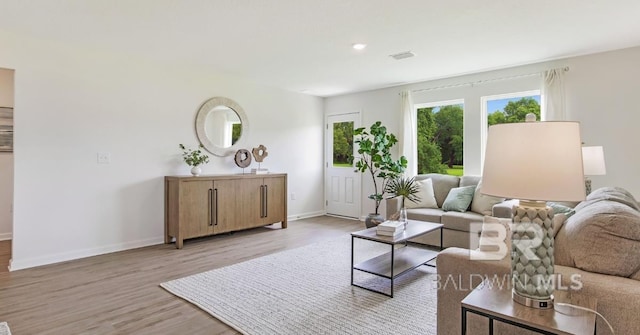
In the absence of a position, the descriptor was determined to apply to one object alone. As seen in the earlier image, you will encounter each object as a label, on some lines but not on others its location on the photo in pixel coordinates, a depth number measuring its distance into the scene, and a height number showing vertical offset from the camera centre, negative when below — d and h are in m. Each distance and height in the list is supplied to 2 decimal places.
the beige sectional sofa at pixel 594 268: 1.32 -0.45
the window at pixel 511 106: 4.54 +0.85
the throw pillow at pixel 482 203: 4.14 -0.43
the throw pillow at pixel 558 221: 1.66 -0.26
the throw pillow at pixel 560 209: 2.35 -0.29
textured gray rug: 2.31 -1.03
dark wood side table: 1.17 -0.53
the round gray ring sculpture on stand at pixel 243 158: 5.21 +0.17
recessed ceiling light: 3.66 +1.34
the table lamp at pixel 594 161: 3.21 +0.07
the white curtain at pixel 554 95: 4.13 +0.88
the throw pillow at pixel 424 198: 4.68 -0.40
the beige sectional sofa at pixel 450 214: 3.99 -0.56
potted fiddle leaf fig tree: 5.21 +0.21
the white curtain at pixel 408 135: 5.51 +0.55
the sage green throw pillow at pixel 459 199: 4.27 -0.40
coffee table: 2.88 -0.86
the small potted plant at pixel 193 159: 4.58 +0.15
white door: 6.39 +0.00
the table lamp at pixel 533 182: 1.24 -0.05
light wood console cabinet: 4.29 -0.47
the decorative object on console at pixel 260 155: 5.46 +0.23
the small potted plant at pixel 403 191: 3.42 -0.26
